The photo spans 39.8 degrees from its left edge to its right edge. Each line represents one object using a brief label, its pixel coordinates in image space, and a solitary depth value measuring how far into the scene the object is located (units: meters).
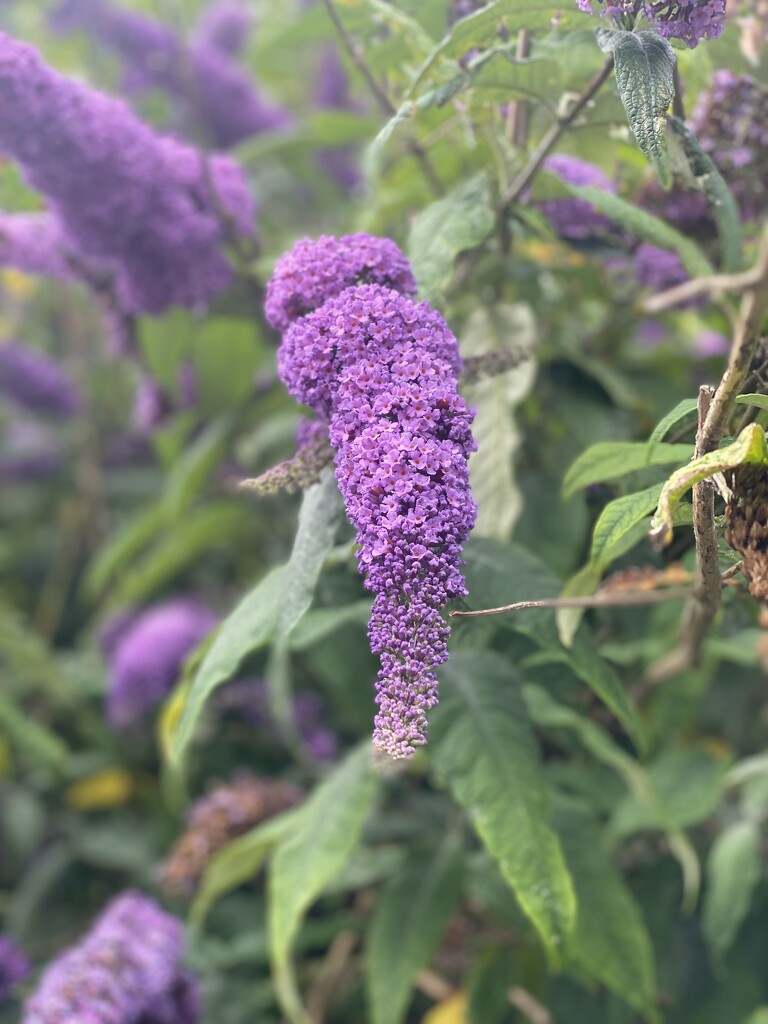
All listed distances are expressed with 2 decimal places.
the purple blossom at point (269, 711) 1.73
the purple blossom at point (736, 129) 1.11
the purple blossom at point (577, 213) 1.13
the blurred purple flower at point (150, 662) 1.82
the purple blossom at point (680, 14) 0.81
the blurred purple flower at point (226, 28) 2.34
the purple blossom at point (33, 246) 1.45
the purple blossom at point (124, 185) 1.11
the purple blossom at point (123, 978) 1.25
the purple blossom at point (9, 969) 1.49
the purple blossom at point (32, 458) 2.40
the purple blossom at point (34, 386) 2.25
